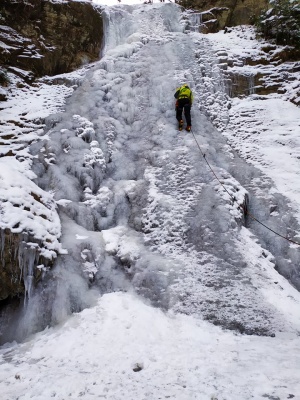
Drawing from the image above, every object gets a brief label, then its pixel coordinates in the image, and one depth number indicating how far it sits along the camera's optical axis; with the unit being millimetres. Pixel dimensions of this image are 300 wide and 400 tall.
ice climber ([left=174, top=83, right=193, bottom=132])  9227
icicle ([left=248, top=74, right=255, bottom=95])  10867
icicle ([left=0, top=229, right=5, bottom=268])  5617
